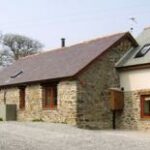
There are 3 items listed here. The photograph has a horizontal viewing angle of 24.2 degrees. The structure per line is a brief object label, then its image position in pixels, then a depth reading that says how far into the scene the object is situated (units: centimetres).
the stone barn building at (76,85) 1977
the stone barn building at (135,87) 1938
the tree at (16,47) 4650
